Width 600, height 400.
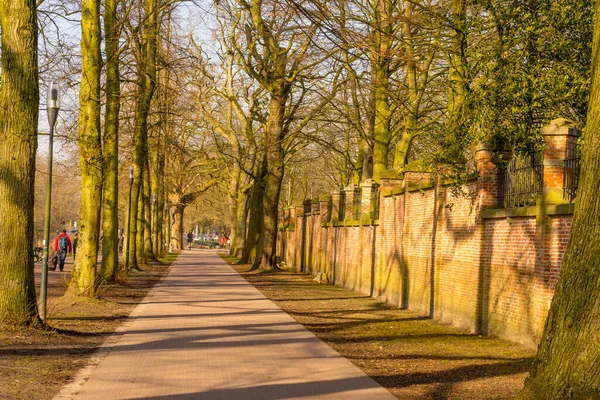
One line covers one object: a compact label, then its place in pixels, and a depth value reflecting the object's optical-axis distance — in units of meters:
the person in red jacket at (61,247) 32.97
